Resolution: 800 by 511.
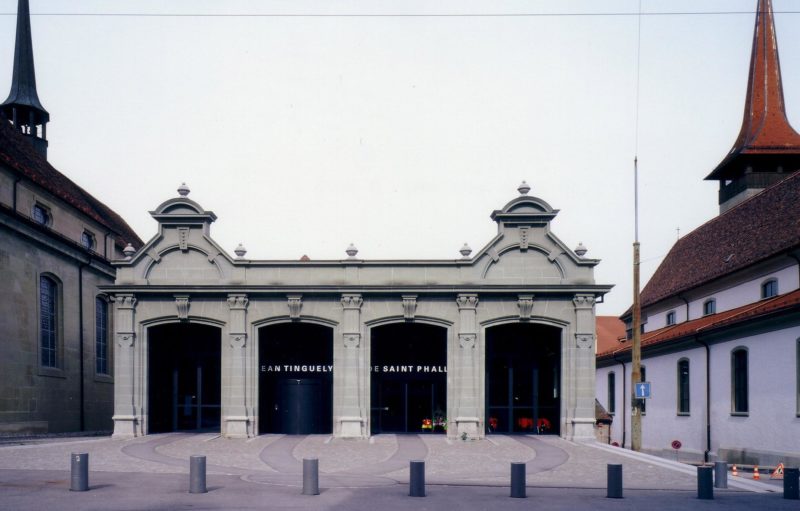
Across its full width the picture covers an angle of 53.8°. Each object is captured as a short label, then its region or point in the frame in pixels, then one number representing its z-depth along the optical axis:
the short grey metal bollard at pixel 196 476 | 16.34
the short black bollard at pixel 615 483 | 16.20
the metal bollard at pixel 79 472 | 16.45
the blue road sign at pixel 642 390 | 27.66
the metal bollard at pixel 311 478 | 16.09
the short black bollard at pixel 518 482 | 16.16
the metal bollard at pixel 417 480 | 16.06
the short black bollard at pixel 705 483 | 16.27
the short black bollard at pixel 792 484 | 16.55
